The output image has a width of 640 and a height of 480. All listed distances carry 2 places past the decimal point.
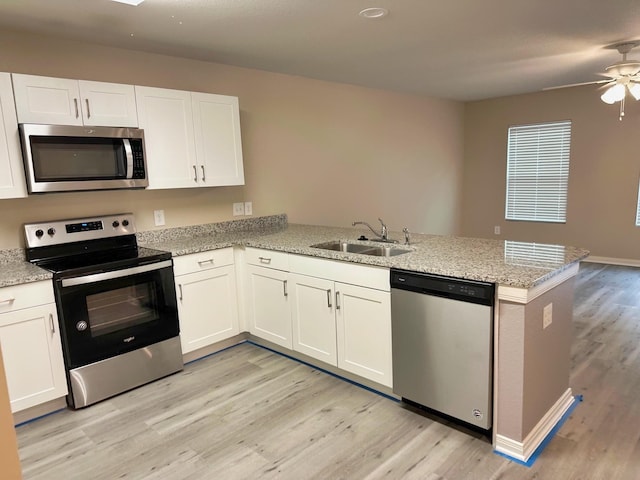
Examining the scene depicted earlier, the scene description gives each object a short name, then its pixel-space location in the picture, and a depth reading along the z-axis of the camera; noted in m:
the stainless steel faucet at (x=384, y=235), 3.11
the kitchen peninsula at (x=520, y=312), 2.01
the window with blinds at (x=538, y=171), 6.07
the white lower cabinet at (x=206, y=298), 3.13
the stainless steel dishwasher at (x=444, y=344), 2.09
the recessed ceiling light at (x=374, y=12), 2.55
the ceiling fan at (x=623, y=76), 3.58
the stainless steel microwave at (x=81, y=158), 2.52
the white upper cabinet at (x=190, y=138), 3.06
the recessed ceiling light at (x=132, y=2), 2.21
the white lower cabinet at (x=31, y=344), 2.38
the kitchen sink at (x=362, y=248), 2.91
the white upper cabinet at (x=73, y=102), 2.51
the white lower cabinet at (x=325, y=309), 2.58
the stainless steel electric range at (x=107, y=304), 2.59
